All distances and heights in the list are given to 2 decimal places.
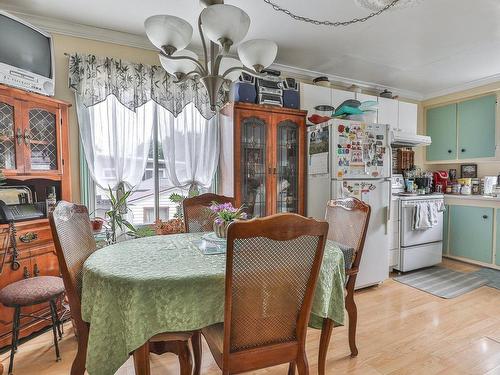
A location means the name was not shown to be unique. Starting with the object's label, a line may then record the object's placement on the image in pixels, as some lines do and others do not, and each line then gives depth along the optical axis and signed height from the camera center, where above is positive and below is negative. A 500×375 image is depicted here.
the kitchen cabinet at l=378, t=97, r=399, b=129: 3.78 +0.81
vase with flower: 1.70 -0.25
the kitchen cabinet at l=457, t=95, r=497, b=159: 3.81 +0.60
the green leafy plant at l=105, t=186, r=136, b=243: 2.51 -0.34
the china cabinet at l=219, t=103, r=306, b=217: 2.84 +0.17
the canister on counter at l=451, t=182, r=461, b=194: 4.19 -0.24
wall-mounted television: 2.00 +0.89
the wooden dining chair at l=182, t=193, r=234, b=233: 2.26 -0.30
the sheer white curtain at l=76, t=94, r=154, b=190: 2.55 +0.33
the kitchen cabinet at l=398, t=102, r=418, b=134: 3.93 +0.75
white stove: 3.44 -0.80
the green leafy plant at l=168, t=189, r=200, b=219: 2.73 -0.23
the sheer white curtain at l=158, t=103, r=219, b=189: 2.87 +0.29
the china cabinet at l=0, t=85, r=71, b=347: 1.99 +0.09
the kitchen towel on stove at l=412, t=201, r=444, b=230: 3.45 -0.53
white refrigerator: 2.87 -0.02
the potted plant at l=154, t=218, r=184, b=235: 2.61 -0.47
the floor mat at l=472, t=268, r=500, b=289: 3.18 -1.24
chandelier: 1.32 +0.68
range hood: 3.61 +0.42
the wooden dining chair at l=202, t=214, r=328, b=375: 1.06 -0.47
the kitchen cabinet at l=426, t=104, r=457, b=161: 4.22 +0.61
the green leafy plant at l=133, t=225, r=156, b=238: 2.56 -0.51
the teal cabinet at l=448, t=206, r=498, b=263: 3.69 -0.82
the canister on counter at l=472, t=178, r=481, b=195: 4.06 -0.22
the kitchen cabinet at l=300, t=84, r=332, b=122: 3.22 +0.88
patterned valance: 2.48 +0.84
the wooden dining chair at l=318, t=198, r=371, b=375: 1.90 -0.42
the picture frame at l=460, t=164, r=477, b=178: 4.17 +0.02
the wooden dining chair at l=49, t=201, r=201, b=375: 1.22 -0.44
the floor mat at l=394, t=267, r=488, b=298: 3.00 -1.24
